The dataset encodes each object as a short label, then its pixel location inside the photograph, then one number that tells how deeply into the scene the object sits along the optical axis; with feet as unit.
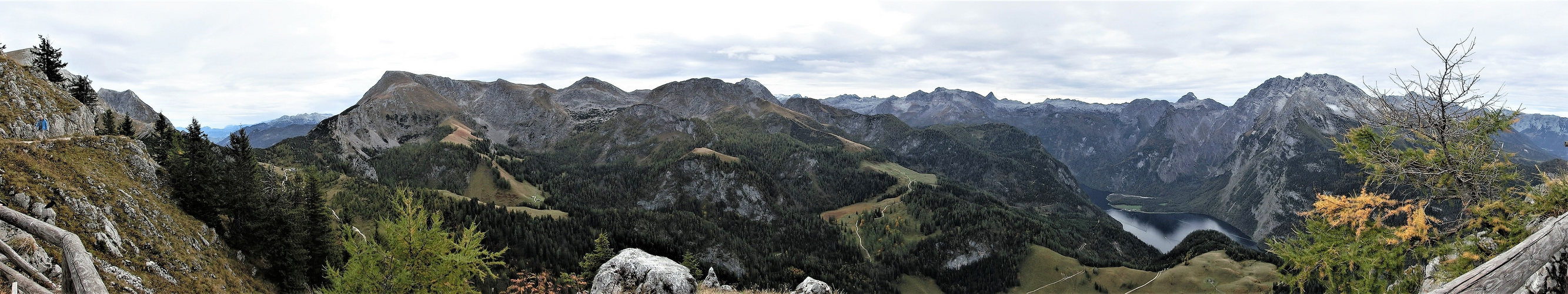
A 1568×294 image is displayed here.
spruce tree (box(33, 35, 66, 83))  190.29
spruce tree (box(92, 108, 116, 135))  178.60
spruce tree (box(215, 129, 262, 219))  149.69
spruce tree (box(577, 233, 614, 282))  130.59
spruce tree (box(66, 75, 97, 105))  183.21
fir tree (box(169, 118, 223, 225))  143.02
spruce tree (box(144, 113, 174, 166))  172.96
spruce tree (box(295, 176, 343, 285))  156.04
